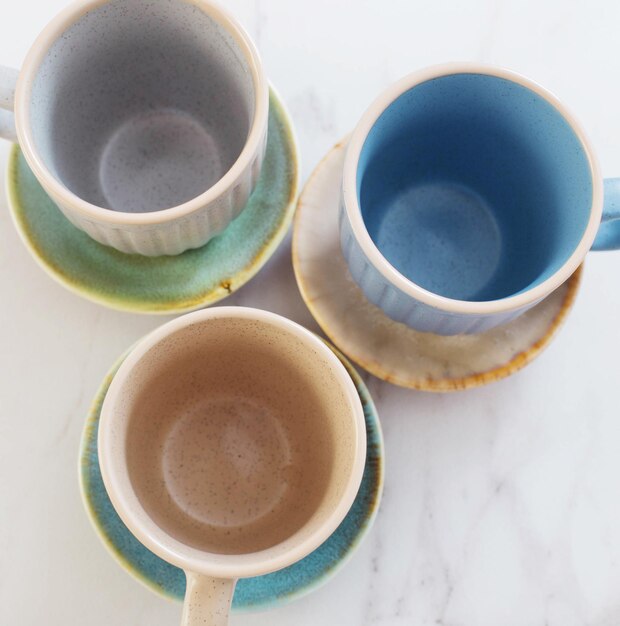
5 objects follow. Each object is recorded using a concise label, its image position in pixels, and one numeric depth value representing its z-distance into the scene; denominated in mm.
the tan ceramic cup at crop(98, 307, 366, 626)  625
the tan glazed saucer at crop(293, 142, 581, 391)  793
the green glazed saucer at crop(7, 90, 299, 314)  788
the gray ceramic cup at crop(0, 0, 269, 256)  710
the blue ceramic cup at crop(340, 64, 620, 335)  706
